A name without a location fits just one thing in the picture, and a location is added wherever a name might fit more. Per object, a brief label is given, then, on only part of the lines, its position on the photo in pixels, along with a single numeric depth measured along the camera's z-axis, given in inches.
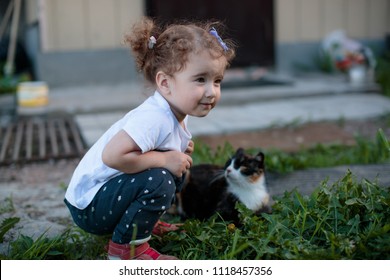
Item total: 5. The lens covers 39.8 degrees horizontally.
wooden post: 256.5
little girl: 75.4
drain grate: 153.6
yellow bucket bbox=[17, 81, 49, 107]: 205.6
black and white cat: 95.6
